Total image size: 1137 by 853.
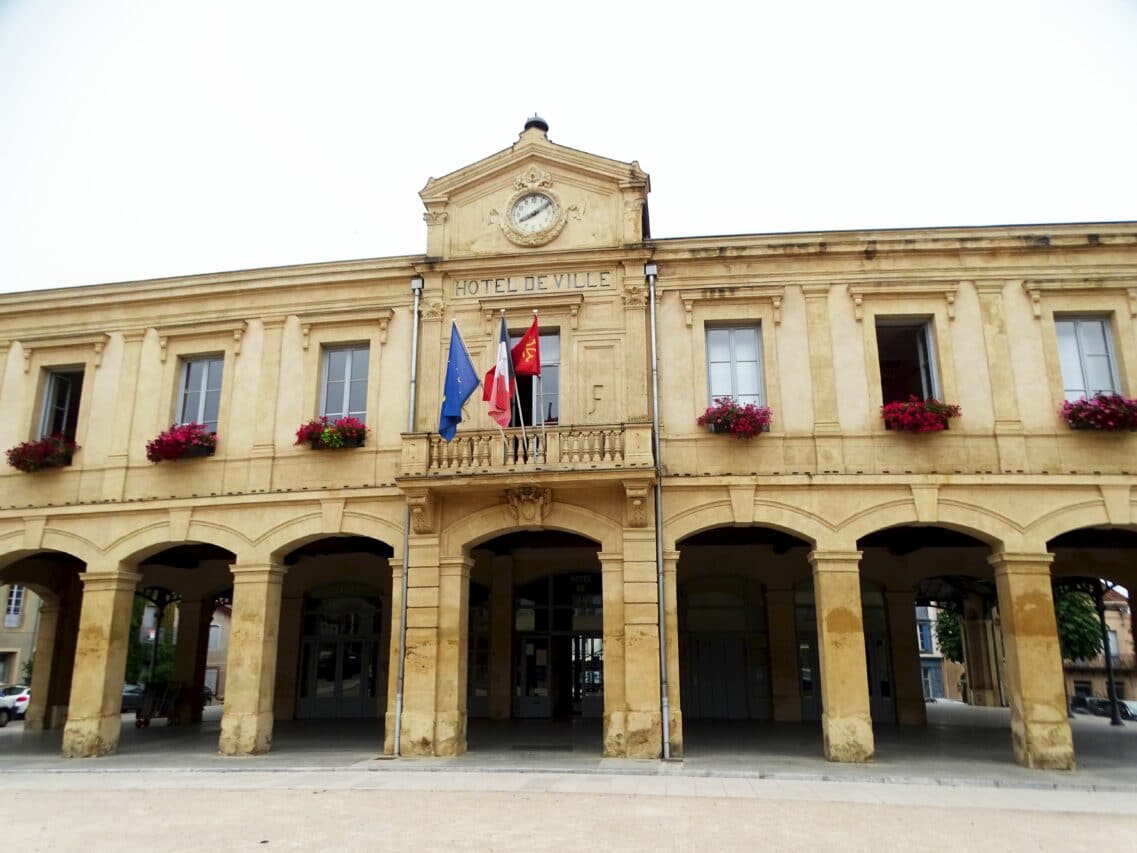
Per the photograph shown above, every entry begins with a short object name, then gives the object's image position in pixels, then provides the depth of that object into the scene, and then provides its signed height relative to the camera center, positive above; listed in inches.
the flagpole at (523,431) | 500.4 +120.1
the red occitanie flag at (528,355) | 499.5 +164.2
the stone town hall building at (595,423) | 494.0 +135.2
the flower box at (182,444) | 560.7 +126.1
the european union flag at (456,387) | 490.9 +143.9
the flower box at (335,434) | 543.2 +128.3
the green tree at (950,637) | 1400.1 -3.8
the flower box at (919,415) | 498.9 +128.7
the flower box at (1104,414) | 490.3 +126.8
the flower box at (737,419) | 507.2 +128.6
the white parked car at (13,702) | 881.3 -69.8
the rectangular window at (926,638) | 1836.9 -6.9
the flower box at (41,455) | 583.2 +123.9
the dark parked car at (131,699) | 980.6 -72.0
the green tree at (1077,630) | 1320.1 +7.0
